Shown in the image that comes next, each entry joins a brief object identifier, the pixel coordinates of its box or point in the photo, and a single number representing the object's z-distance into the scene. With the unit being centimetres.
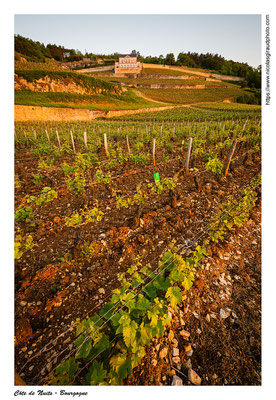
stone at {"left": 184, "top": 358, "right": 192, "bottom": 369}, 217
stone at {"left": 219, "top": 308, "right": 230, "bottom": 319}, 272
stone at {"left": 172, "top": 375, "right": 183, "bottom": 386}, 203
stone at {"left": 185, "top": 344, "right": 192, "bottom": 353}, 232
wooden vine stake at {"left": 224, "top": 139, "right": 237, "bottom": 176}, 713
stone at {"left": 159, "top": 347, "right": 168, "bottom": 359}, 222
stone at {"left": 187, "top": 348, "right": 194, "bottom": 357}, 228
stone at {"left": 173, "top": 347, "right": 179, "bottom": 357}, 227
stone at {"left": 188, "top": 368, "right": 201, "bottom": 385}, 206
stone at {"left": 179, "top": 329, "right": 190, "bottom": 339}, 247
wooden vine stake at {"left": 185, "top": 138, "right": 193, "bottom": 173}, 730
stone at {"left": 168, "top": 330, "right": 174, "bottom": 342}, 241
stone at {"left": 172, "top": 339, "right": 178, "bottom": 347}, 236
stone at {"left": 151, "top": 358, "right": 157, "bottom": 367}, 213
